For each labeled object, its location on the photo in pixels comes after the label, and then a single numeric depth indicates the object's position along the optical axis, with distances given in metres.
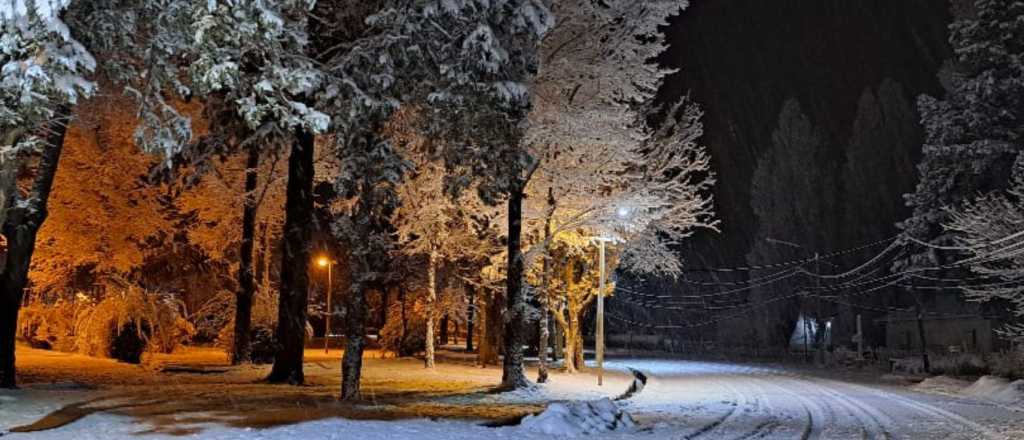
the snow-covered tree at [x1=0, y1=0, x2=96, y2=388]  8.60
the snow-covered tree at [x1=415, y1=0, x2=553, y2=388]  13.50
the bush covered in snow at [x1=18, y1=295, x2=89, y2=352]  29.81
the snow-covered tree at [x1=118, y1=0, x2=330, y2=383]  10.43
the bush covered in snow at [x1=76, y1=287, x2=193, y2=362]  26.84
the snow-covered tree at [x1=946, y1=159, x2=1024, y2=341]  27.23
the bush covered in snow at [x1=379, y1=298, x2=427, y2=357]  38.12
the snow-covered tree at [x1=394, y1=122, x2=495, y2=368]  25.28
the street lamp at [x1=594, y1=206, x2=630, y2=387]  23.92
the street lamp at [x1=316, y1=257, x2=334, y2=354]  40.59
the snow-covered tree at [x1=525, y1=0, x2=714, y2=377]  22.14
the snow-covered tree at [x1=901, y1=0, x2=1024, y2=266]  37.50
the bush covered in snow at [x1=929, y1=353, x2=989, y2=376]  30.50
